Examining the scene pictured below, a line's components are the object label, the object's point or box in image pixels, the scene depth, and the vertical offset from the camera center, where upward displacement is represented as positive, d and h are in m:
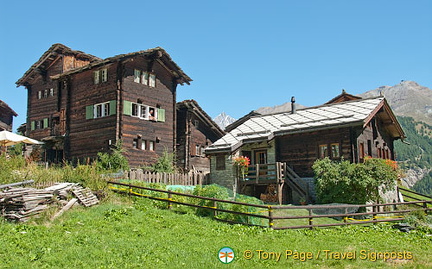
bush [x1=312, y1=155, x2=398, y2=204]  21.98 -0.41
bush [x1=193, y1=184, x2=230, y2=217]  17.38 -0.88
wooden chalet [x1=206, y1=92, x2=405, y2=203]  24.77 +1.96
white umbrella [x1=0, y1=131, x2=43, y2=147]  26.19 +2.59
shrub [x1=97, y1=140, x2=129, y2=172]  29.64 +1.20
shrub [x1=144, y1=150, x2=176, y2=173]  31.91 +0.85
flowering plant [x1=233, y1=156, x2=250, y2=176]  26.67 +0.77
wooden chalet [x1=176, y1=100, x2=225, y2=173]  37.02 +3.79
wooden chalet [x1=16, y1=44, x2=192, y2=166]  31.64 +6.11
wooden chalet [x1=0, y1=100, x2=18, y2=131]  47.26 +7.38
